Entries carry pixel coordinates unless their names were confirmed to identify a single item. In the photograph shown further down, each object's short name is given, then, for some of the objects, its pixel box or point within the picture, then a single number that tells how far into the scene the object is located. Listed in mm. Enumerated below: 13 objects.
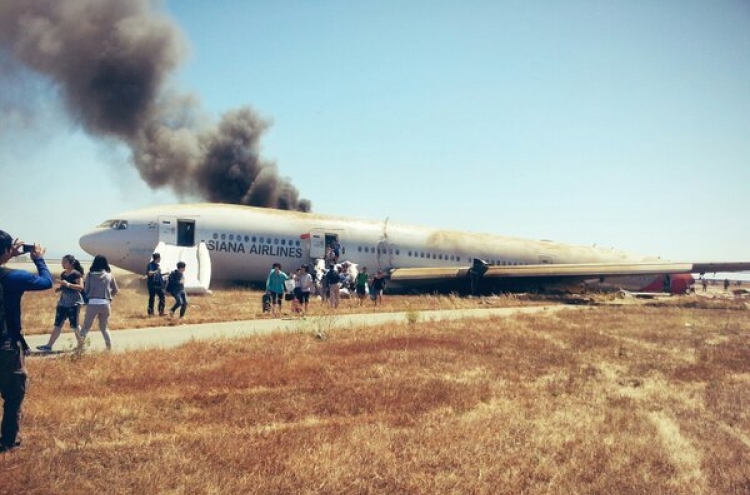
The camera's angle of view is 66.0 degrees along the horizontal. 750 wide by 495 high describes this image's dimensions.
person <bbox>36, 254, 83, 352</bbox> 11414
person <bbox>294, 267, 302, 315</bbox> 19362
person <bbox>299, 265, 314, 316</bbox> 19500
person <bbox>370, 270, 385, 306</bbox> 24719
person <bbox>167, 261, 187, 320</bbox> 17031
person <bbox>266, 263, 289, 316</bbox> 19453
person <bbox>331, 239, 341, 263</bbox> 30139
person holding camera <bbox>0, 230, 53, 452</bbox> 5762
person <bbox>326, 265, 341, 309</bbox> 21547
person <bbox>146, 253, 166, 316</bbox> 17452
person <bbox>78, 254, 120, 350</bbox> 11359
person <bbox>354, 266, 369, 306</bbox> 24797
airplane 26750
